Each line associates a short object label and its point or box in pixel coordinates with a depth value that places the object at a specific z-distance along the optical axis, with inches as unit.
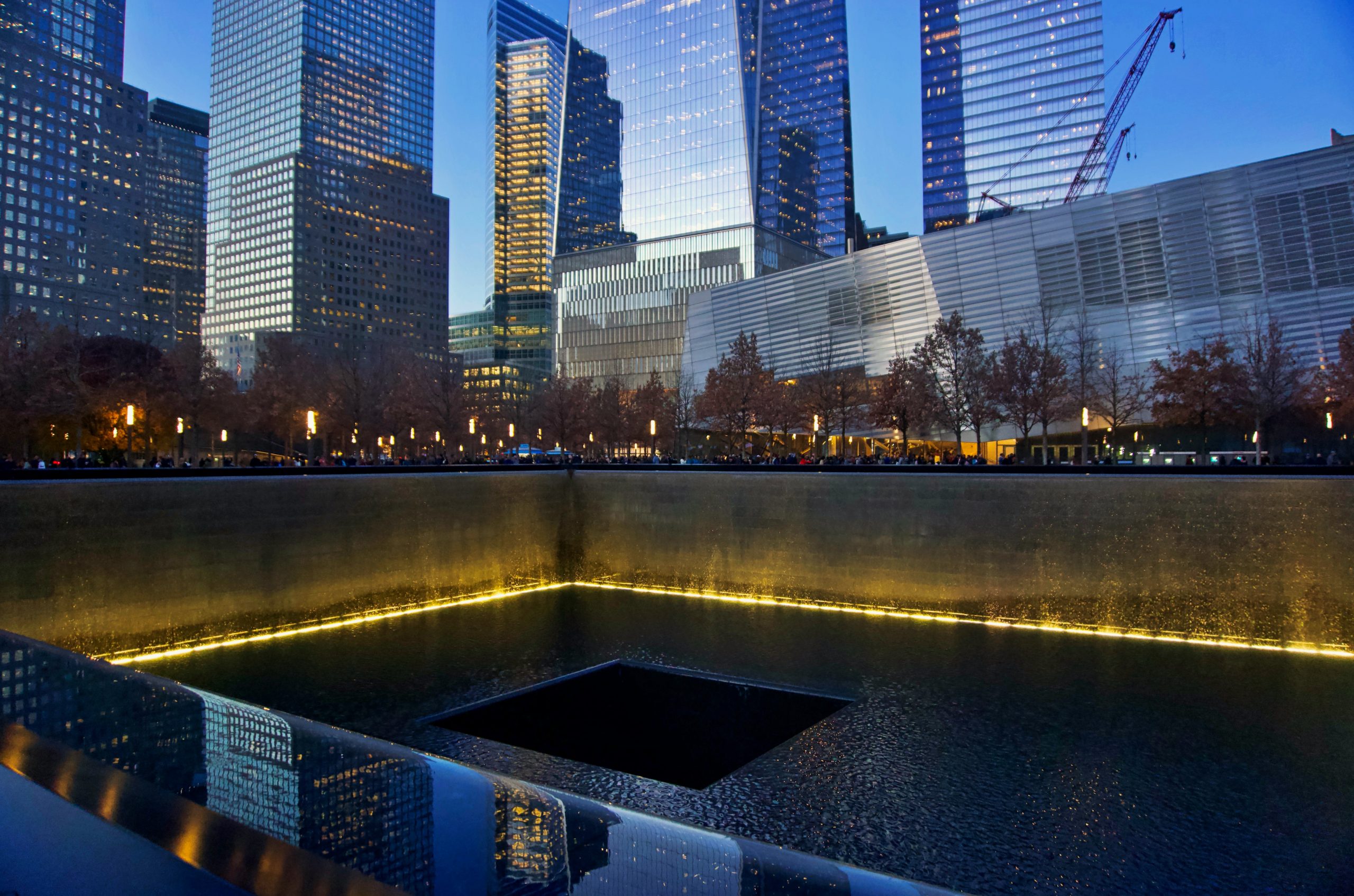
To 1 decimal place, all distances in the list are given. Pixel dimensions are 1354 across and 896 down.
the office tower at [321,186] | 6294.3
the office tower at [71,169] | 4739.2
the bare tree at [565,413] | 2491.4
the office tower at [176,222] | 6407.5
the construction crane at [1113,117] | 4525.1
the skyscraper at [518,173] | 7283.5
